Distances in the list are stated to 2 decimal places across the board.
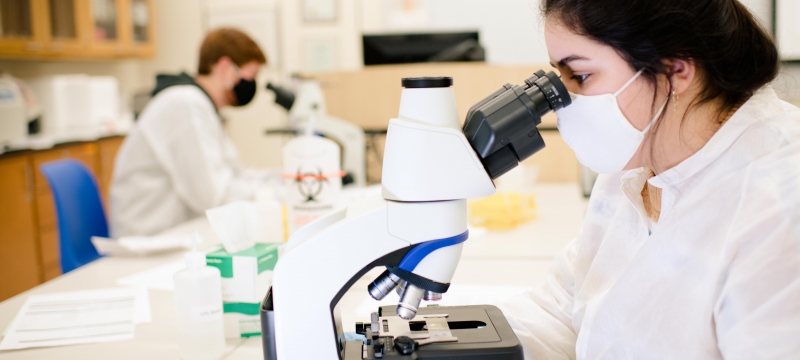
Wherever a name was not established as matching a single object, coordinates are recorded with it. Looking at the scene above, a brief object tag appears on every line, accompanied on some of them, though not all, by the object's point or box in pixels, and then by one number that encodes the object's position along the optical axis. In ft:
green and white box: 3.18
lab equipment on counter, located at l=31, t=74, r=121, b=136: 12.00
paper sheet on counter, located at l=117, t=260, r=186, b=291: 4.27
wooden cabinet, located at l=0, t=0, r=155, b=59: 11.19
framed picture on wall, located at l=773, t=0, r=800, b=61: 8.00
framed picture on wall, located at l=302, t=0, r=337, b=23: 14.94
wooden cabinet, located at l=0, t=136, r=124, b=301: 9.75
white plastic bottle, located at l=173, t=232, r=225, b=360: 3.04
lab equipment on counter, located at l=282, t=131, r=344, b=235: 4.54
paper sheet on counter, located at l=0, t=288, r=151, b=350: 3.34
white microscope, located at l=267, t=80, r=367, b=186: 7.07
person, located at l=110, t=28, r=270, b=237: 7.32
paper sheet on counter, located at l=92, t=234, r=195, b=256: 5.06
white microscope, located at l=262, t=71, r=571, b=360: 2.17
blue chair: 6.30
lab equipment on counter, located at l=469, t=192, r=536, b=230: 5.69
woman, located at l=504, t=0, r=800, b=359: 2.14
